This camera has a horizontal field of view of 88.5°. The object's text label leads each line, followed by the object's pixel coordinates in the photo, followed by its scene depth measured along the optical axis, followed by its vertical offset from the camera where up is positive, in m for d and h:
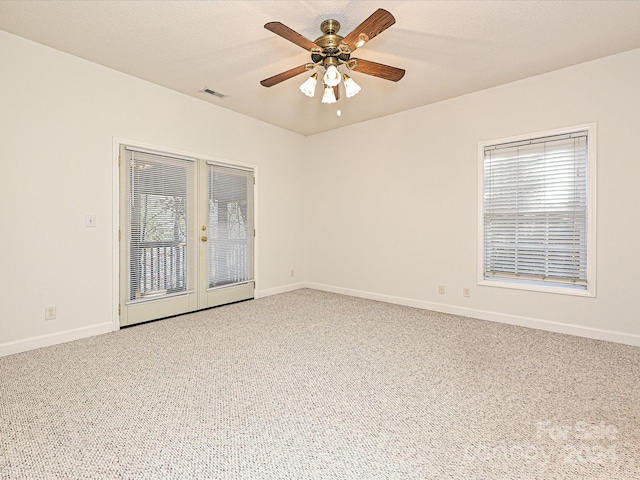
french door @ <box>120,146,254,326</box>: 3.47 +0.04
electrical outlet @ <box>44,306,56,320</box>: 2.90 -0.68
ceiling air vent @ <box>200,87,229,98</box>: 3.75 +1.70
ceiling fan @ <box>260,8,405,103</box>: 2.09 +1.35
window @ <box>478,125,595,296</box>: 3.19 +0.30
